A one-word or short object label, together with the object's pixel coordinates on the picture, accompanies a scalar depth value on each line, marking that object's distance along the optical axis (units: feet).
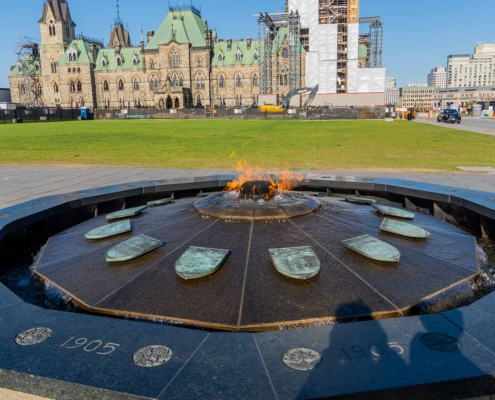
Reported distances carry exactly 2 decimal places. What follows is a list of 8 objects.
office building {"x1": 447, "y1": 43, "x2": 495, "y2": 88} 641.81
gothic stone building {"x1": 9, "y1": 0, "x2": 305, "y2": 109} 251.19
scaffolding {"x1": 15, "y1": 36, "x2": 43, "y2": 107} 290.35
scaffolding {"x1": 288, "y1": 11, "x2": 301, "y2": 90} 197.16
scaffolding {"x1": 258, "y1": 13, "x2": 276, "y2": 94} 214.07
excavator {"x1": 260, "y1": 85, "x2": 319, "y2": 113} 192.93
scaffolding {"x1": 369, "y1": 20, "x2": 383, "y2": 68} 223.30
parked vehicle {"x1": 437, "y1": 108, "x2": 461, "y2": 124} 140.05
